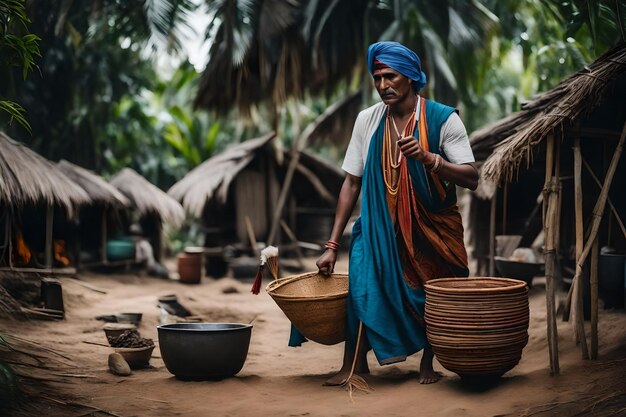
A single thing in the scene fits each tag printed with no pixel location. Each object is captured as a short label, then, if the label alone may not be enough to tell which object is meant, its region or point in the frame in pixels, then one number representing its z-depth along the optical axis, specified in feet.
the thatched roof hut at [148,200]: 47.65
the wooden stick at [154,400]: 13.78
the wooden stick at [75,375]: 15.37
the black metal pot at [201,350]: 15.43
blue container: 46.73
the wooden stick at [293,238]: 49.52
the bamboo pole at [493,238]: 28.07
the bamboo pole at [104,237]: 45.96
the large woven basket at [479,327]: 13.10
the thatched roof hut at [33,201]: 29.04
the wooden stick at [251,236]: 47.89
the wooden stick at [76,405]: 12.66
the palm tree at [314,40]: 41.91
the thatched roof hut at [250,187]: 47.67
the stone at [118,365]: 16.66
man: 14.61
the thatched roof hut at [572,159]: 14.96
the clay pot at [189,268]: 45.29
